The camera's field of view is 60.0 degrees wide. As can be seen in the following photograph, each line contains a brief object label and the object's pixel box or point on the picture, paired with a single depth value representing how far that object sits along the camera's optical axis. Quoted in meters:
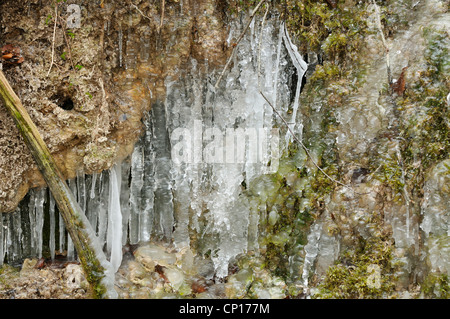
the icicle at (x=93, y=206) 3.51
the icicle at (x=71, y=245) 3.47
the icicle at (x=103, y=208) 3.56
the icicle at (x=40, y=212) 3.45
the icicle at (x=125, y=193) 3.61
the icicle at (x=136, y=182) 3.57
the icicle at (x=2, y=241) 3.39
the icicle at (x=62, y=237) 3.60
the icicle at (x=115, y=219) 3.48
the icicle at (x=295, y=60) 3.30
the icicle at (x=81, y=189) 3.42
